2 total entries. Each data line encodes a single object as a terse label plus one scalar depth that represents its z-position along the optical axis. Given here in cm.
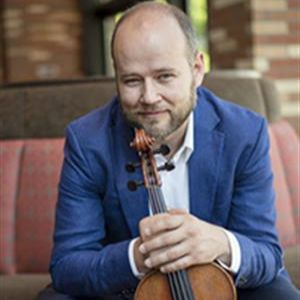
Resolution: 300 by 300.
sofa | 289
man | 222
